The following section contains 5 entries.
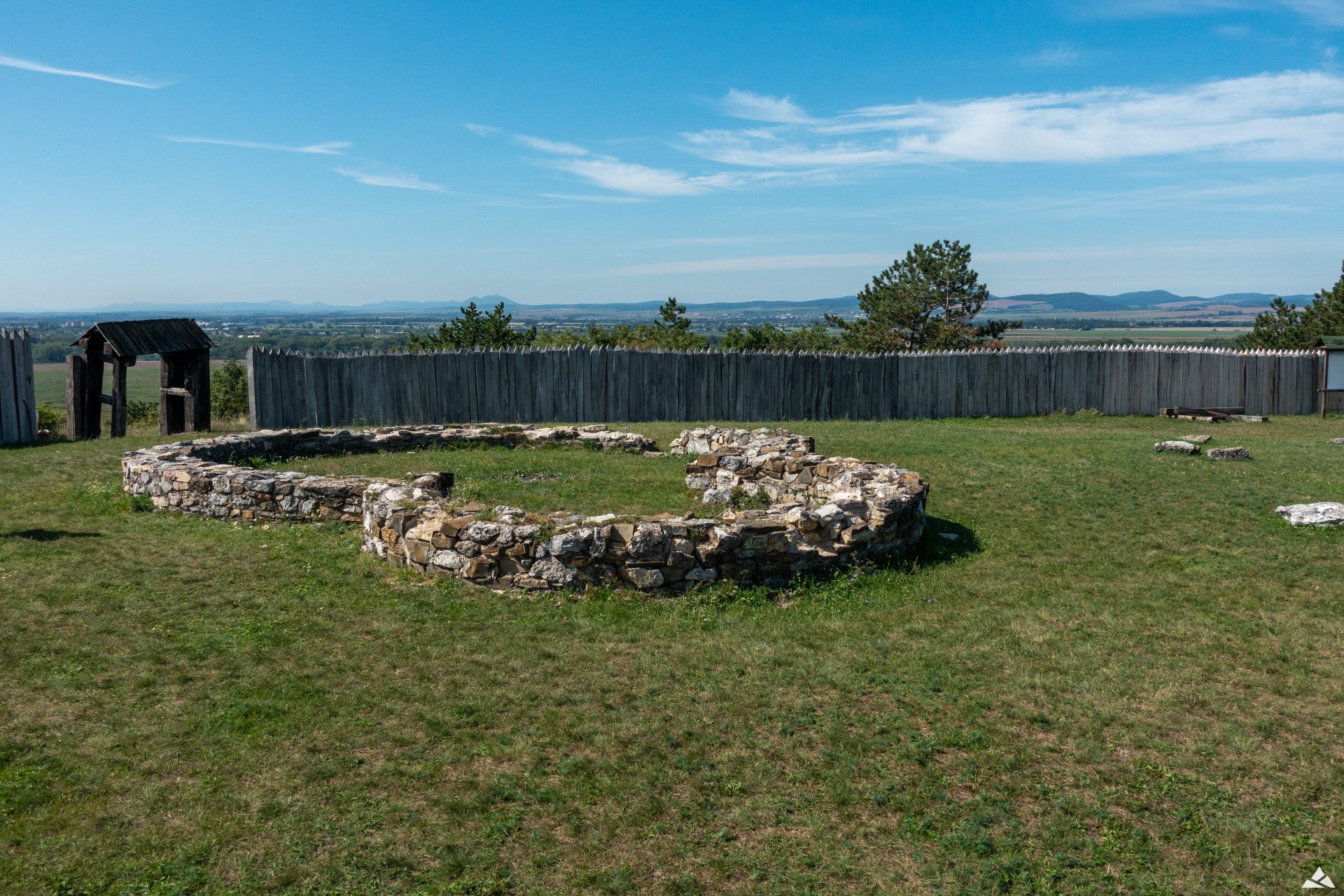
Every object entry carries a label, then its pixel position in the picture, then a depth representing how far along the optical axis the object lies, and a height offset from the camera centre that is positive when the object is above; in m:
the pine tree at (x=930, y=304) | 38.19 +2.64
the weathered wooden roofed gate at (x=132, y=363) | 17.84 +0.02
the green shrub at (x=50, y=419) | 19.42 -1.04
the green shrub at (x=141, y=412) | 30.38 -1.44
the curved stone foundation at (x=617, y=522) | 8.01 -1.51
